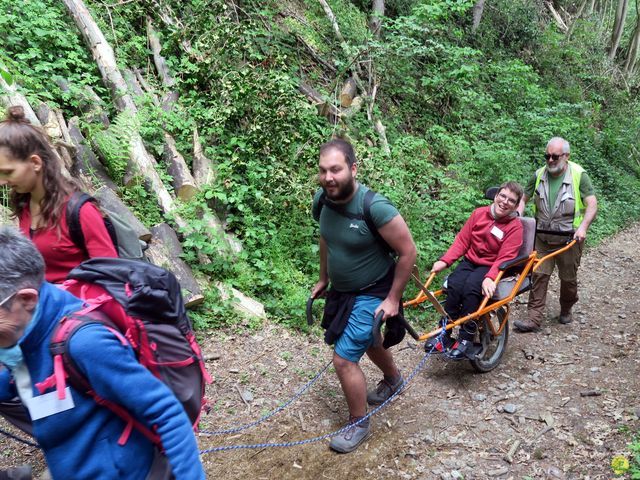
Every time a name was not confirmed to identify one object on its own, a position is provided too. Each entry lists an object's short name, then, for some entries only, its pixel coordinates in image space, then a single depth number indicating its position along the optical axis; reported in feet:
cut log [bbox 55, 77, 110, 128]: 20.56
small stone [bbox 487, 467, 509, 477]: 12.46
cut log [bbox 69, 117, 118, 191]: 18.63
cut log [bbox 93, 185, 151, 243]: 16.94
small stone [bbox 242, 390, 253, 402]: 15.07
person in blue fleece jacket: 5.19
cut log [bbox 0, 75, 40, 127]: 17.96
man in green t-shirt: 11.56
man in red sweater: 15.98
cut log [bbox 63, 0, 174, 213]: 19.95
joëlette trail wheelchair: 15.53
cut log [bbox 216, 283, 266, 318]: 18.53
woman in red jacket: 8.09
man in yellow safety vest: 19.77
